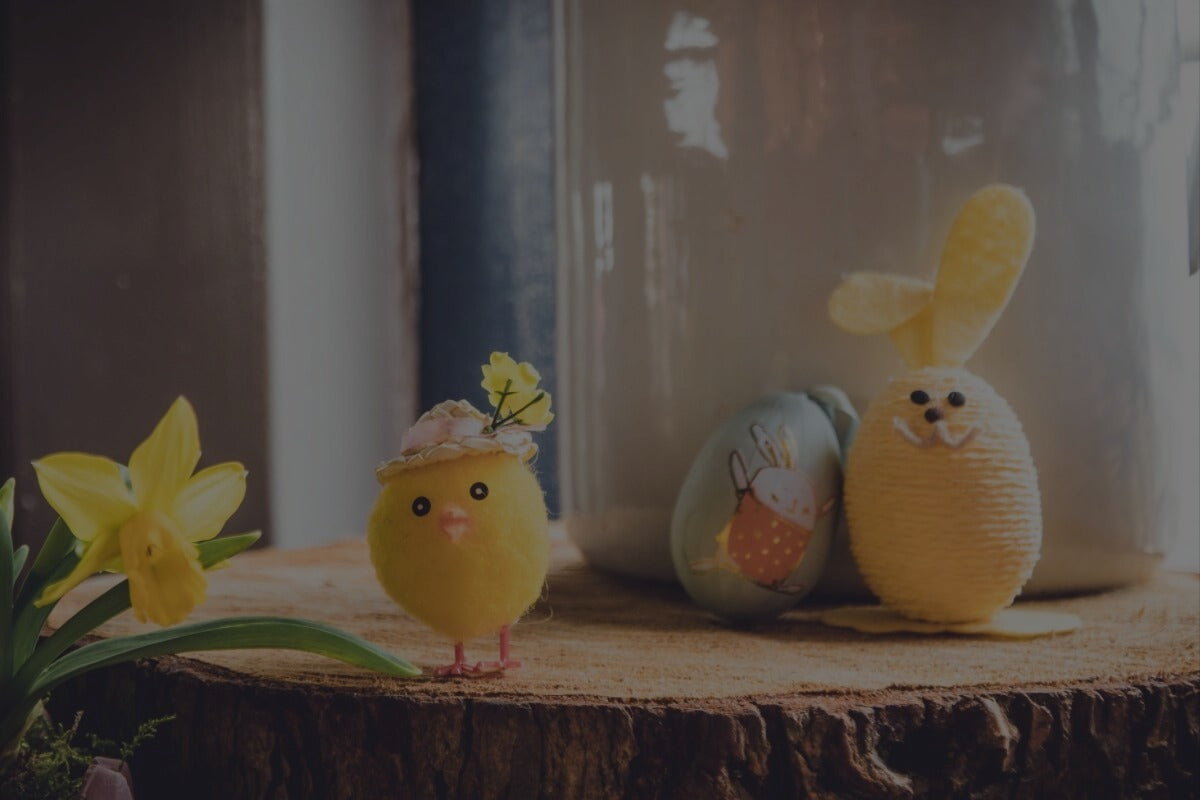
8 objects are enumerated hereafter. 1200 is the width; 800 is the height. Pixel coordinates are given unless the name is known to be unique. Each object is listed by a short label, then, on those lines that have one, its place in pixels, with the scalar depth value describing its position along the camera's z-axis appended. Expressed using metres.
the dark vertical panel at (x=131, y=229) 1.28
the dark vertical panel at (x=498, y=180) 1.39
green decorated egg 0.64
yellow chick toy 0.53
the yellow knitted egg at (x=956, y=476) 0.63
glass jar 0.72
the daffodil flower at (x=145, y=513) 0.45
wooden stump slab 0.48
